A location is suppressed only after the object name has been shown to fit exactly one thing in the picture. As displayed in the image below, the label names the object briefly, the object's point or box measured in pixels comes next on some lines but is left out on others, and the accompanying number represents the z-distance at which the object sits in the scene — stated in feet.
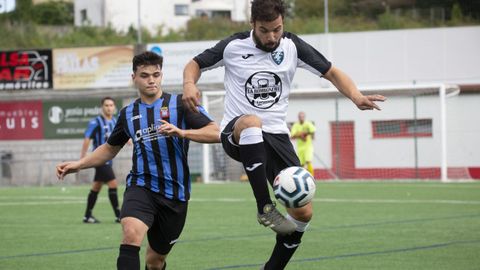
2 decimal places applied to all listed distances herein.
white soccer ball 24.53
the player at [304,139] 91.81
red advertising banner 123.95
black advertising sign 120.16
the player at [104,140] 54.49
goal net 107.14
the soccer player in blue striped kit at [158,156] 25.55
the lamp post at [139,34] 121.64
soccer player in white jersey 24.84
